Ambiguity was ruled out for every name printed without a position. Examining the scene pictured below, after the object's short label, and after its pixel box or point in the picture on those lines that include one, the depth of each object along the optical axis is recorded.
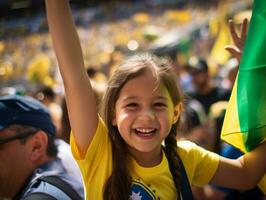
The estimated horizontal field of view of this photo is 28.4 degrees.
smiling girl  1.44
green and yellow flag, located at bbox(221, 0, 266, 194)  1.67
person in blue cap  1.80
